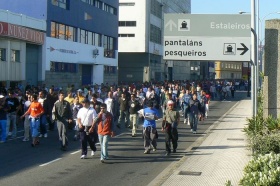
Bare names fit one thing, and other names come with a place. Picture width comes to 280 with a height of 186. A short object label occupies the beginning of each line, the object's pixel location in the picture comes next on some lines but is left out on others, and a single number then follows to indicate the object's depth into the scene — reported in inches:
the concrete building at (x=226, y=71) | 5457.7
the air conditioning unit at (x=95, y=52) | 2094.0
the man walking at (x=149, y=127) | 652.1
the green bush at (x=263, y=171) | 308.7
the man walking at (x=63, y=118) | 655.8
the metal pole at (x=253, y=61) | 627.5
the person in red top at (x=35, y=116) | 692.1
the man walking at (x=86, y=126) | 600.4
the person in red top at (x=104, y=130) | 581.9
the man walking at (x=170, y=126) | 640.4
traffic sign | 612.7
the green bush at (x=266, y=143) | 550.3
